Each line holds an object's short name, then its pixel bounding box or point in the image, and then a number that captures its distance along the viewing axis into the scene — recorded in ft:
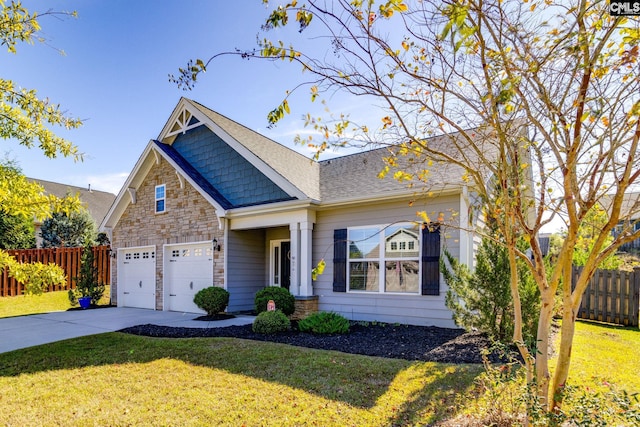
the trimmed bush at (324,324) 26.35
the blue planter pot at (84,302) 42.34
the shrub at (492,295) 21.30
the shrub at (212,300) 33.22
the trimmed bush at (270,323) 26.27
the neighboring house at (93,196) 86.02
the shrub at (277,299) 30.71
